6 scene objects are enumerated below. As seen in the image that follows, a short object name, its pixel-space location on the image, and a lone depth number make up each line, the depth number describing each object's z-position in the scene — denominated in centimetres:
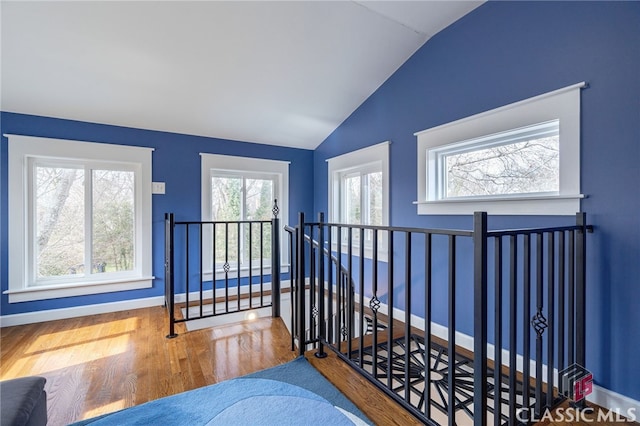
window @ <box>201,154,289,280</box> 352
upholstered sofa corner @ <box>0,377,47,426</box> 94
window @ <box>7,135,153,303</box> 269
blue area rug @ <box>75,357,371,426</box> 134
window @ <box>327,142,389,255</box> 300
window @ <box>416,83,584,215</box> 169
